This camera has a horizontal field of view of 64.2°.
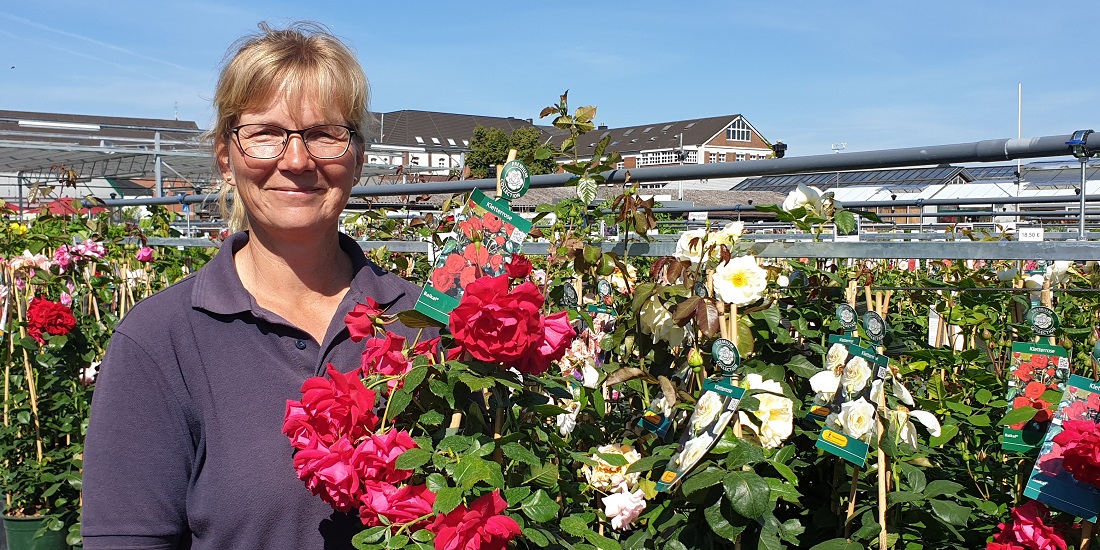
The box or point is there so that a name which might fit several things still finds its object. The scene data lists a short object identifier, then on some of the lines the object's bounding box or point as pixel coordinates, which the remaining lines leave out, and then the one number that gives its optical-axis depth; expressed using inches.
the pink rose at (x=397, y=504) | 44.9
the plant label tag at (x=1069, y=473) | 56.6
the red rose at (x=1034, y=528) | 58.4
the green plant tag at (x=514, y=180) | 55.5
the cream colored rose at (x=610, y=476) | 65.6
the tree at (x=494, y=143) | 1738.4
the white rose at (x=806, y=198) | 71.0
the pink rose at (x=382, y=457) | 45.4
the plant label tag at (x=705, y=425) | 55.3
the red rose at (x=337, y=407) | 45.9
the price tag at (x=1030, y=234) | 139.1
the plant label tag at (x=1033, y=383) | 59.2
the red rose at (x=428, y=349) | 50.0
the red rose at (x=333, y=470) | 45.4
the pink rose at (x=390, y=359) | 49.0
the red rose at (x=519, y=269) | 50.1
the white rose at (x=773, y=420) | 57.7
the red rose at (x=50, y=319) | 139.6
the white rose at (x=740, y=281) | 61.2
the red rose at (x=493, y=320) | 45.0
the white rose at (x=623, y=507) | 64.1
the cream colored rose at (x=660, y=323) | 65.1
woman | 55.7
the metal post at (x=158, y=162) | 258.1
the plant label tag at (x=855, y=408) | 58.1
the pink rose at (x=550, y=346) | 47.8
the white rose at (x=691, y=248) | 66.8
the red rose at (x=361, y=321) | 52.2
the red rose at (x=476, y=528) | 42.8
